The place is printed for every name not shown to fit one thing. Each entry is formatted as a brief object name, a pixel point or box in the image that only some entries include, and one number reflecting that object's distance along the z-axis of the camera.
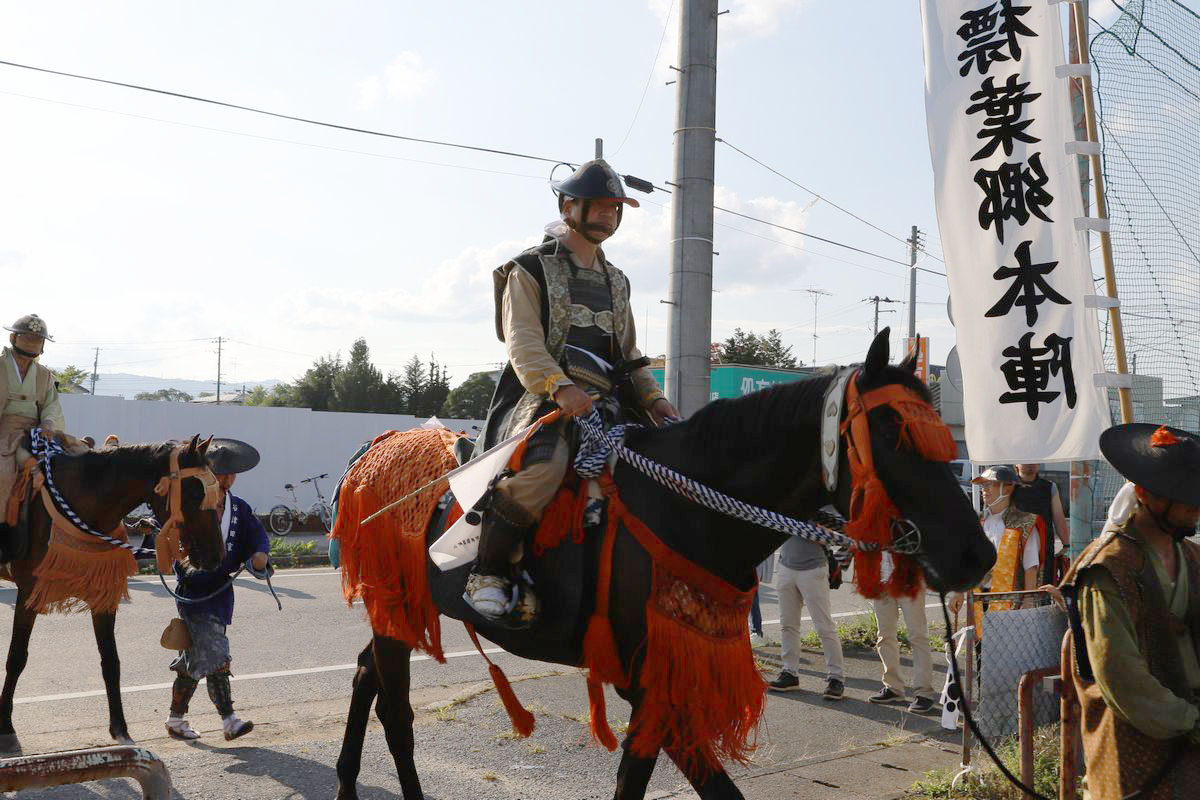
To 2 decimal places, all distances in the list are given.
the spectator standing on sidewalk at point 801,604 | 7.70
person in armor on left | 6.20
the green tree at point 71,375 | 36.94
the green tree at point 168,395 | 86.38
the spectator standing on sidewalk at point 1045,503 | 8.00
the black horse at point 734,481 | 2.99
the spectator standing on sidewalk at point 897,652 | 7.50
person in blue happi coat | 6.03
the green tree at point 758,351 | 44.72
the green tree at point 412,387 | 51.56
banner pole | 4.87
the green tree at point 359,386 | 51.44
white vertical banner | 4.93
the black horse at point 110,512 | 5.67
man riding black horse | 3.62
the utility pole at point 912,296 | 36.56
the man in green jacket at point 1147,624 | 3.05
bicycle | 20.36
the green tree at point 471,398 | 52.16
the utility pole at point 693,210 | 8.11
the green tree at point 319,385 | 54.34
